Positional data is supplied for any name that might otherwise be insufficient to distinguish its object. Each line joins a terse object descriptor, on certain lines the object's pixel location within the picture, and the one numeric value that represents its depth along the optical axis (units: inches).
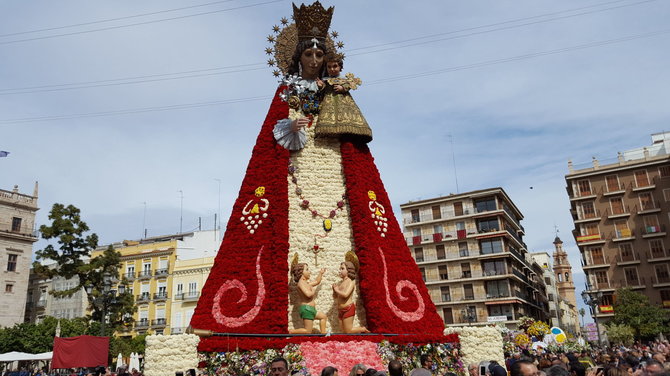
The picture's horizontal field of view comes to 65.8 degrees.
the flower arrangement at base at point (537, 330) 935.0
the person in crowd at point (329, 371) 222.7
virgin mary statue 617.3
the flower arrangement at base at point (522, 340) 816.3
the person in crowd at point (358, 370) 271.4
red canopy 650.8
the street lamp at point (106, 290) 688.4
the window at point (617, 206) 1939.1
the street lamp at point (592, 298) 934.9
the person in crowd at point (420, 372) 260.7
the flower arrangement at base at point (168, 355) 524.4
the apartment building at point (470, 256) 1919.3
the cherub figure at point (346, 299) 612.1
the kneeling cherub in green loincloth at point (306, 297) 595.8
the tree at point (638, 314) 1578.5
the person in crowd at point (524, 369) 188.9
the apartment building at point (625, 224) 1835.6
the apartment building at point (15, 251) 1524.4
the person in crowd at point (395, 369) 257.0
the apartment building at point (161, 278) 1752.0
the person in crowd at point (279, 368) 212.4
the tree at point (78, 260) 1130.7
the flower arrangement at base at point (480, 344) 605.0
